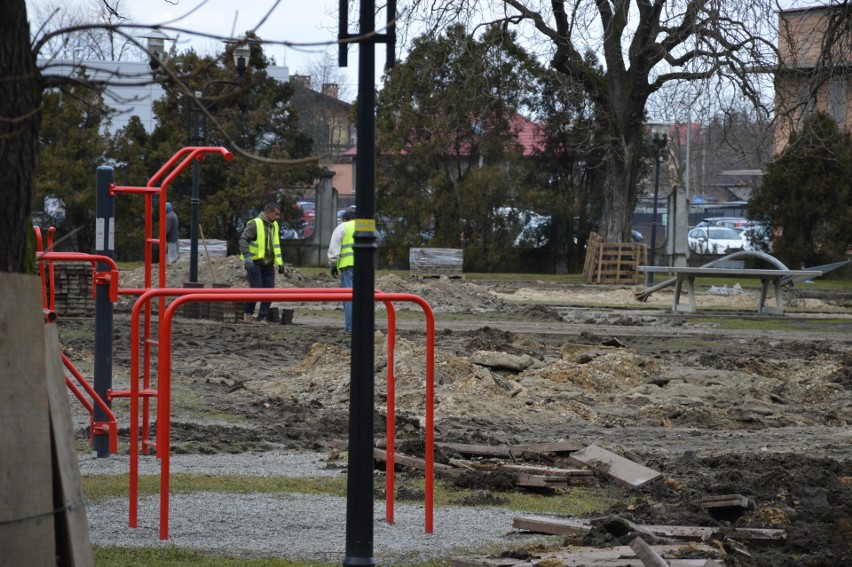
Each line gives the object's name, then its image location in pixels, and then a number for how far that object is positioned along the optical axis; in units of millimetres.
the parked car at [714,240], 97562
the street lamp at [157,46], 32228
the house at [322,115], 144625
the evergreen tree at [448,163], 88937
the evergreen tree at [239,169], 86562
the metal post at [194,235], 48937
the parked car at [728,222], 113687
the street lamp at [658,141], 74062
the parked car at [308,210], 110144
